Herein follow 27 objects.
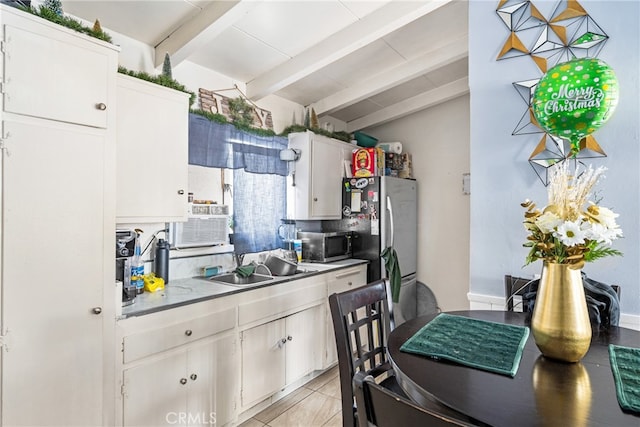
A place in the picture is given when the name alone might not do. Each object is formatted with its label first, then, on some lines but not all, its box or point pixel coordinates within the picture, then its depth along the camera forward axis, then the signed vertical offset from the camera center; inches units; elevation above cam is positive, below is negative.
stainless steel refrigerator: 134.8 -2.7
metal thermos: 89.0 -11.6
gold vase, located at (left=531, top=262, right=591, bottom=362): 42.5 -12.9
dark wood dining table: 32.6 -19.0
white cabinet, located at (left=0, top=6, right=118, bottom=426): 53.6 -1.6
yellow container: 82.0 -16.5
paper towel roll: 158.7 +31.4
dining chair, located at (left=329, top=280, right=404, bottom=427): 56.6 -21.3
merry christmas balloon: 54.1 +19.2
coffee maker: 73.8 -9.6
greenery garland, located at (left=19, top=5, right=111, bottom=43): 56.6 +33.4
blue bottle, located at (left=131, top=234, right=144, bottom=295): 78.5 -13.3
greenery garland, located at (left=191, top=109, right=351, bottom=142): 102.8 +30.3
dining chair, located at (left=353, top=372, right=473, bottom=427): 23.8 -14.4
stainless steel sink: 101.8 -19.1
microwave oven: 125.3 -11.5
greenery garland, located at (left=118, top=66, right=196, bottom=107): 76.7 +32.0
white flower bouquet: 41.9 -1.5
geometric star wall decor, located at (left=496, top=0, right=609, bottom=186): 68.7 +35.9
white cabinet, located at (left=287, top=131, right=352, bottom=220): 128.1 +13.8
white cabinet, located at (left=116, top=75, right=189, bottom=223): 74.6 +14.5
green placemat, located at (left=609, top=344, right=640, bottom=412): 34.4 -18.4
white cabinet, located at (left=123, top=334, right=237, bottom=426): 66.6 -36.4
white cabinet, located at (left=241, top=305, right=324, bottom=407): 87.2 -38.5
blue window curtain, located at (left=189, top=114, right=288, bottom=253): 101.6 +15.1
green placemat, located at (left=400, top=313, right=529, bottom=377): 43.4 -18.2
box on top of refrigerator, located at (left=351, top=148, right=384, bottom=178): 140.4 +22.0
